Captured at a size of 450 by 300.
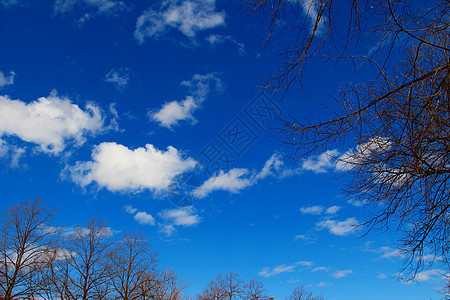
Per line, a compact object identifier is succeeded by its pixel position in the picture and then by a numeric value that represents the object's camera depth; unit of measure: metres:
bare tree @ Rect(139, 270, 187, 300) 19.94
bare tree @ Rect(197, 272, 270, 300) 31.92
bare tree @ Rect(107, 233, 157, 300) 20.41
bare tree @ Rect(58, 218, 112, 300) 18.12
